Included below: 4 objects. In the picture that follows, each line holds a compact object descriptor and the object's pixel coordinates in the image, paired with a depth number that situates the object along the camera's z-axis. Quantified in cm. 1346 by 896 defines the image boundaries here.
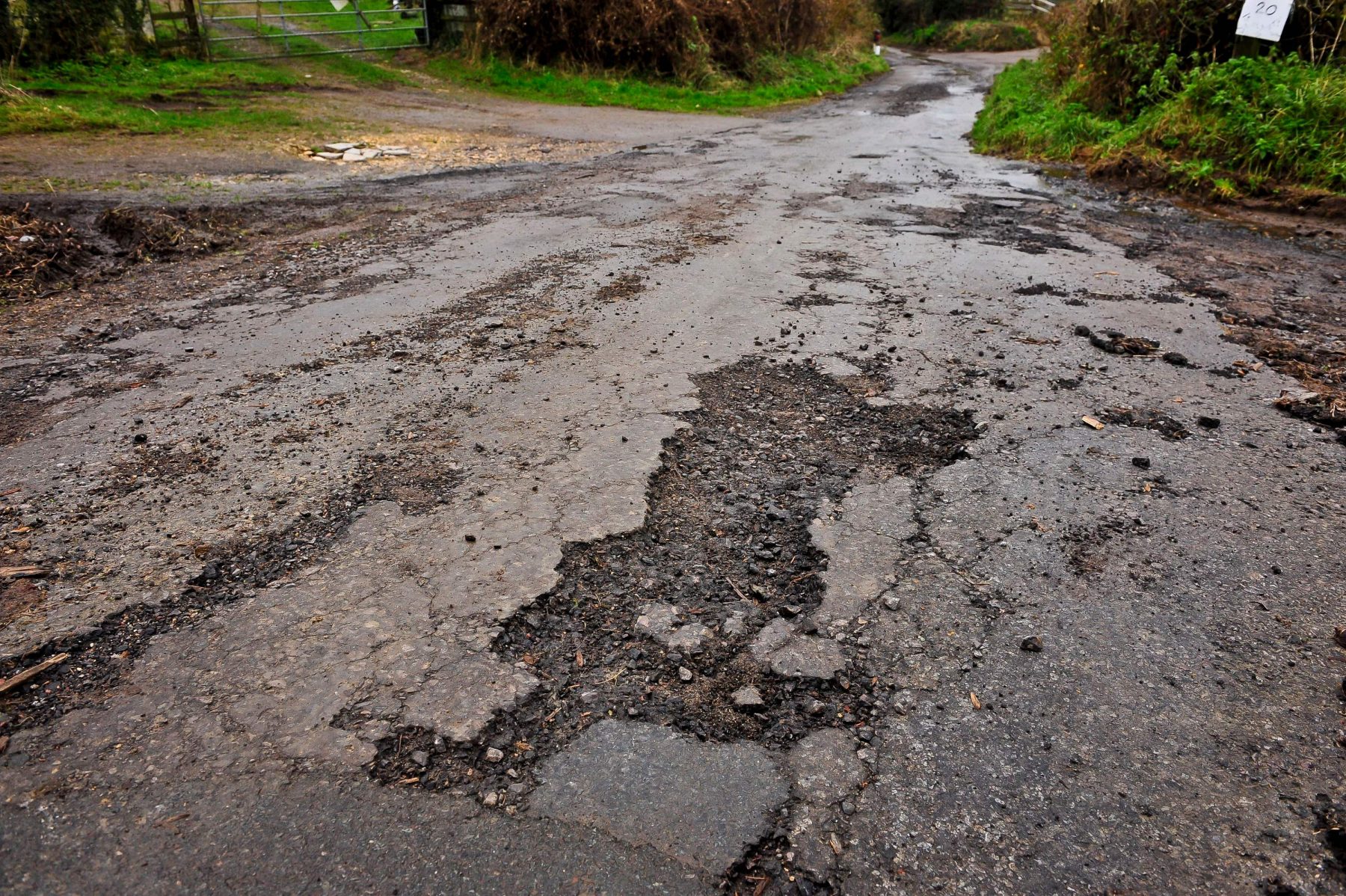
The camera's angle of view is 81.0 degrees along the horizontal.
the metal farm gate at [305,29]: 1723
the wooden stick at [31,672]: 210
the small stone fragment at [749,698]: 214
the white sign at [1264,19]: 876
